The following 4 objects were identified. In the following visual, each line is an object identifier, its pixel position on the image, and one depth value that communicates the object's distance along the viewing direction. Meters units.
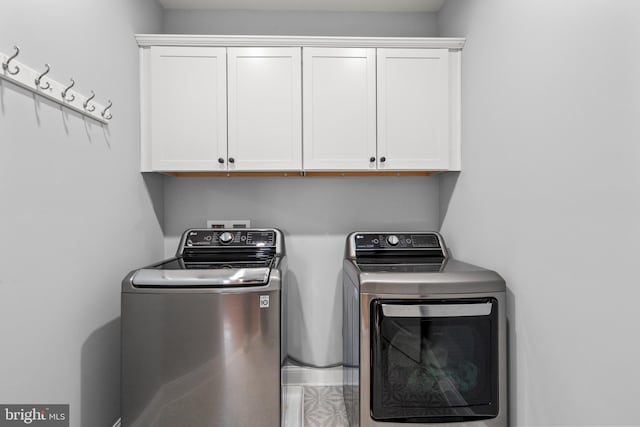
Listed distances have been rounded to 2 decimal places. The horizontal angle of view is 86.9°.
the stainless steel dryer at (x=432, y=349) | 1.44
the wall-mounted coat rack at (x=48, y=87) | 1.05
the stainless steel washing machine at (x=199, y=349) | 1.41
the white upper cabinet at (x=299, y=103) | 1.92
